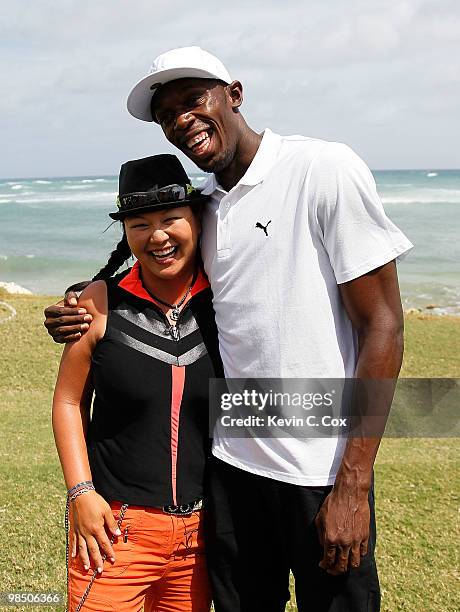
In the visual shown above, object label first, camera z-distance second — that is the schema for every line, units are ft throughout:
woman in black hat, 9.77
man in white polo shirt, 8.73
